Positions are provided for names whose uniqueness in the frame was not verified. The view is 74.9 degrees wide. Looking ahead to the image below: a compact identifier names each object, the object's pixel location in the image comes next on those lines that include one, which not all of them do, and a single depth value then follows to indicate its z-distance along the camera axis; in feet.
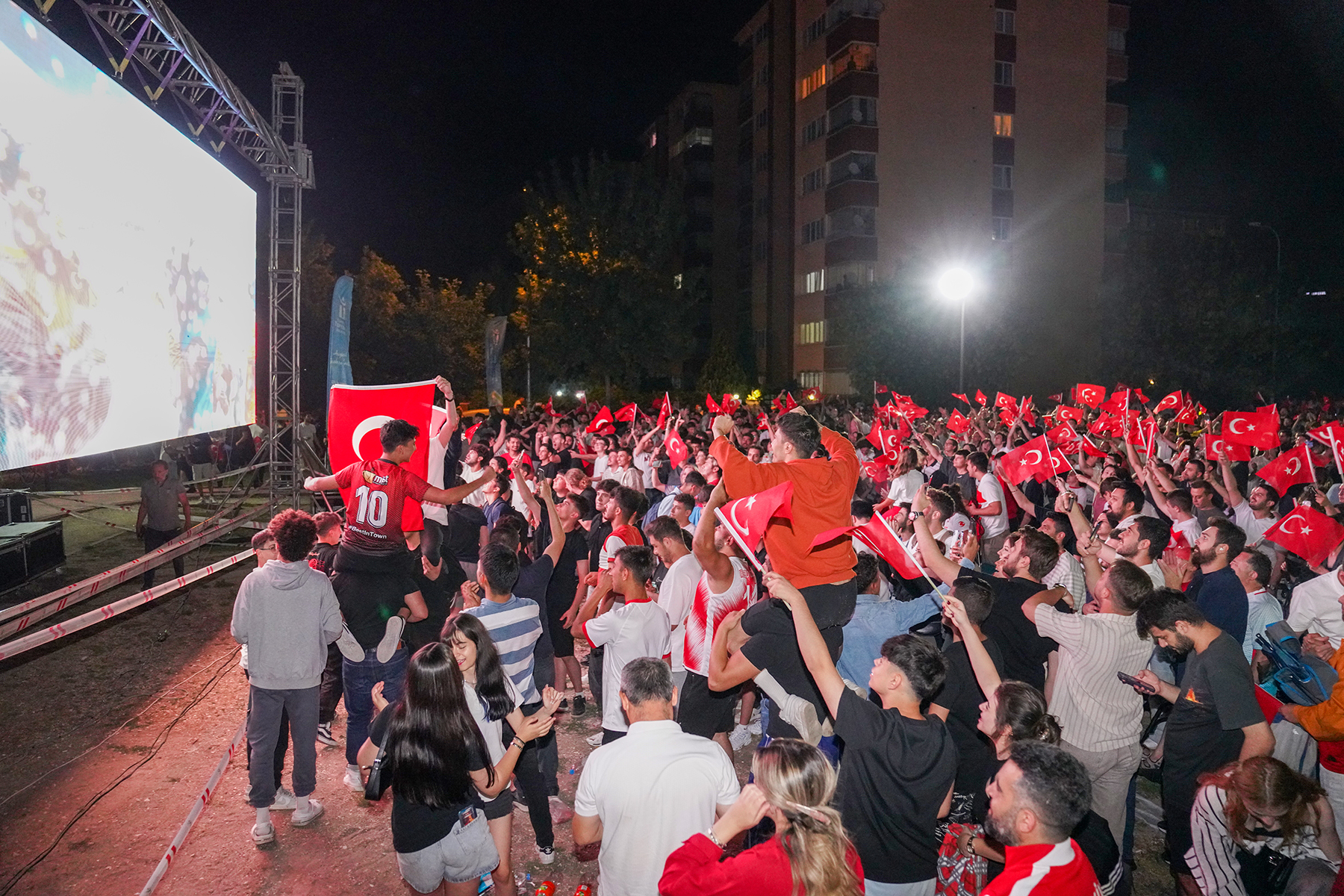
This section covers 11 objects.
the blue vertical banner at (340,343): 49.96
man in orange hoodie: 14.34
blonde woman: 8.81
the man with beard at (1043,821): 9.46
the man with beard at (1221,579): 18.88
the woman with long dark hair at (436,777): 12.16
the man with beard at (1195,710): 13.75
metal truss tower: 30.91
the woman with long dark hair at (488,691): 13.39
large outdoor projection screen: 22.98
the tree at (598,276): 136.56
